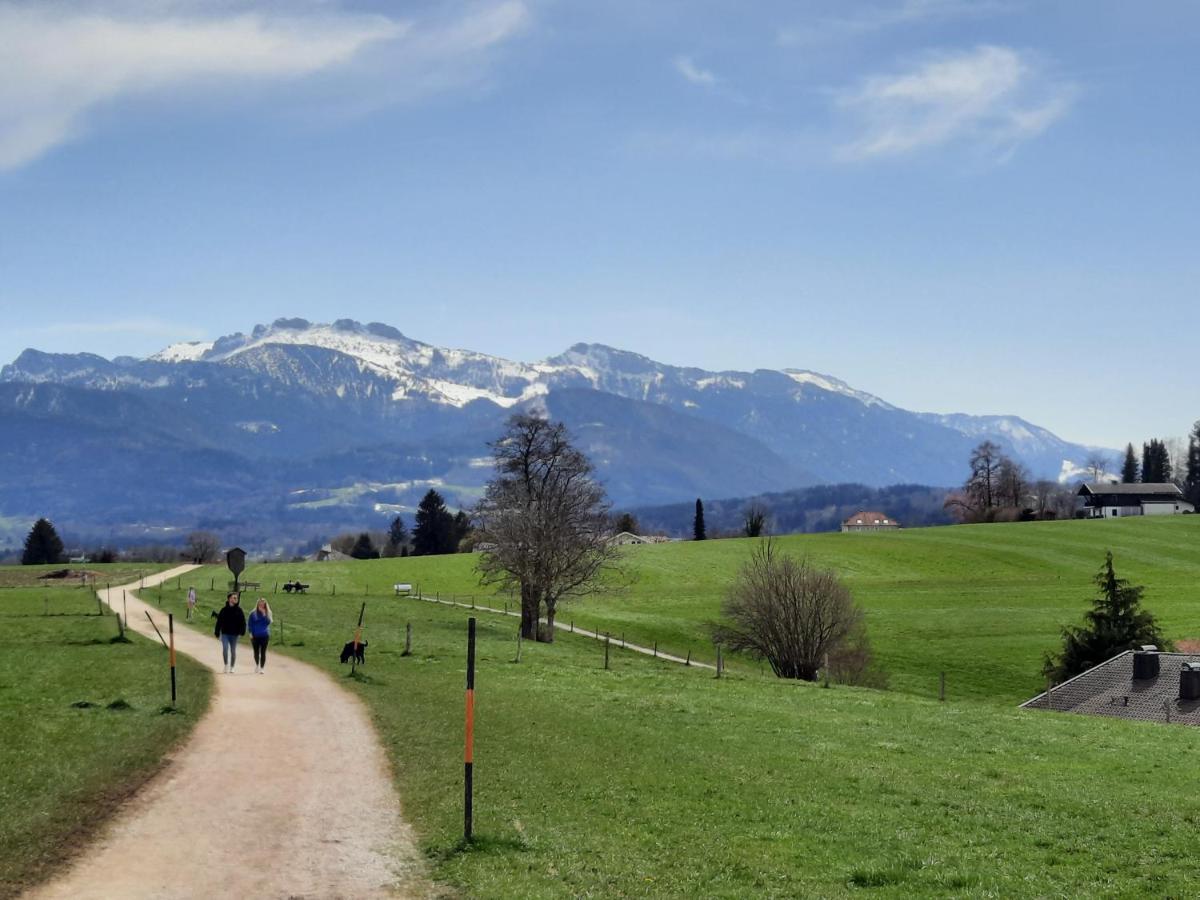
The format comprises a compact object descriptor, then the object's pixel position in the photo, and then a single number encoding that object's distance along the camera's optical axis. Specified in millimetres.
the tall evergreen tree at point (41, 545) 187000
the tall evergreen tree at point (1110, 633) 71000
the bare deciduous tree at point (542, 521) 73750
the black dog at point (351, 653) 42969
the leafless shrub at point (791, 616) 75250
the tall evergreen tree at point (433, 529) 195625
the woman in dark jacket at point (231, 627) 37188
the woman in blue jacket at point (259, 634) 37969
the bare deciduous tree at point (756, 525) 186162
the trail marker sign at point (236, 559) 45366
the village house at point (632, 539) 177275
